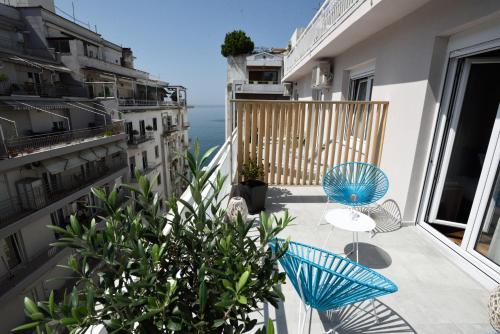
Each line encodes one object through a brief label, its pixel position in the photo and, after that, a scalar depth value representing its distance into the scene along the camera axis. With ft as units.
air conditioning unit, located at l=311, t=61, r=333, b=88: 20.44
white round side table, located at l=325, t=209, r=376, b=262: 7.62
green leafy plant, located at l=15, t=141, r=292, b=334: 2.54
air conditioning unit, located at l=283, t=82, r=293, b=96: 47.98
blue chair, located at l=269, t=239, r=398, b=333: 4.44
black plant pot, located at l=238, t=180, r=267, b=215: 11.62
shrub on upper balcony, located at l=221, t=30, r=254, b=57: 77.92
